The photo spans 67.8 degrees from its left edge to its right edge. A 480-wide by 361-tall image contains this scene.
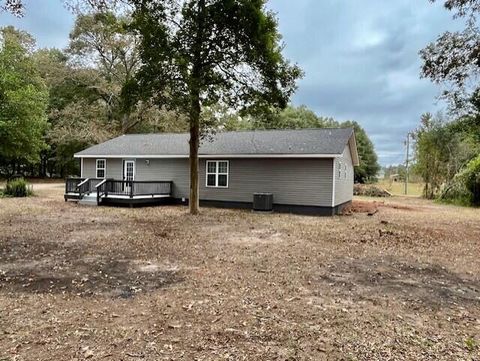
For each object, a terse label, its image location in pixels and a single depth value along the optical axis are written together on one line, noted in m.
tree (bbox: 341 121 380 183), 39.81
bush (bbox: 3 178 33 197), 18.81
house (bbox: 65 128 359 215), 15.06
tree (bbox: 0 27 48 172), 19.41
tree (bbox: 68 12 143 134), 29.30
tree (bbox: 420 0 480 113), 9.96
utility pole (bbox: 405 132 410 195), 32.41
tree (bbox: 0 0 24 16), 6.20
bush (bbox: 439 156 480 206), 20.81
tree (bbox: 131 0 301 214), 12.07
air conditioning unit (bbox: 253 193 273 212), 15.26
